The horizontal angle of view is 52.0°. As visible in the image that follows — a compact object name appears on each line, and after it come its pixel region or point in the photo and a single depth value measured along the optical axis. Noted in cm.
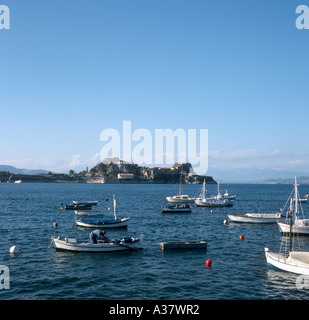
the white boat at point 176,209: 8950
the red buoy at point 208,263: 3590
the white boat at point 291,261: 3216
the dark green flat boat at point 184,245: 4272
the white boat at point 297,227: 5506
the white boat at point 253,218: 7088
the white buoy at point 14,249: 3988
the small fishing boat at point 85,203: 10264
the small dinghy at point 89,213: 8275
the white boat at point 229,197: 13826
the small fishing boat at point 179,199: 13188
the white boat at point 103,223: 6112
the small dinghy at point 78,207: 9494
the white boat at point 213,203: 11144
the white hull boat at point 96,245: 4103
